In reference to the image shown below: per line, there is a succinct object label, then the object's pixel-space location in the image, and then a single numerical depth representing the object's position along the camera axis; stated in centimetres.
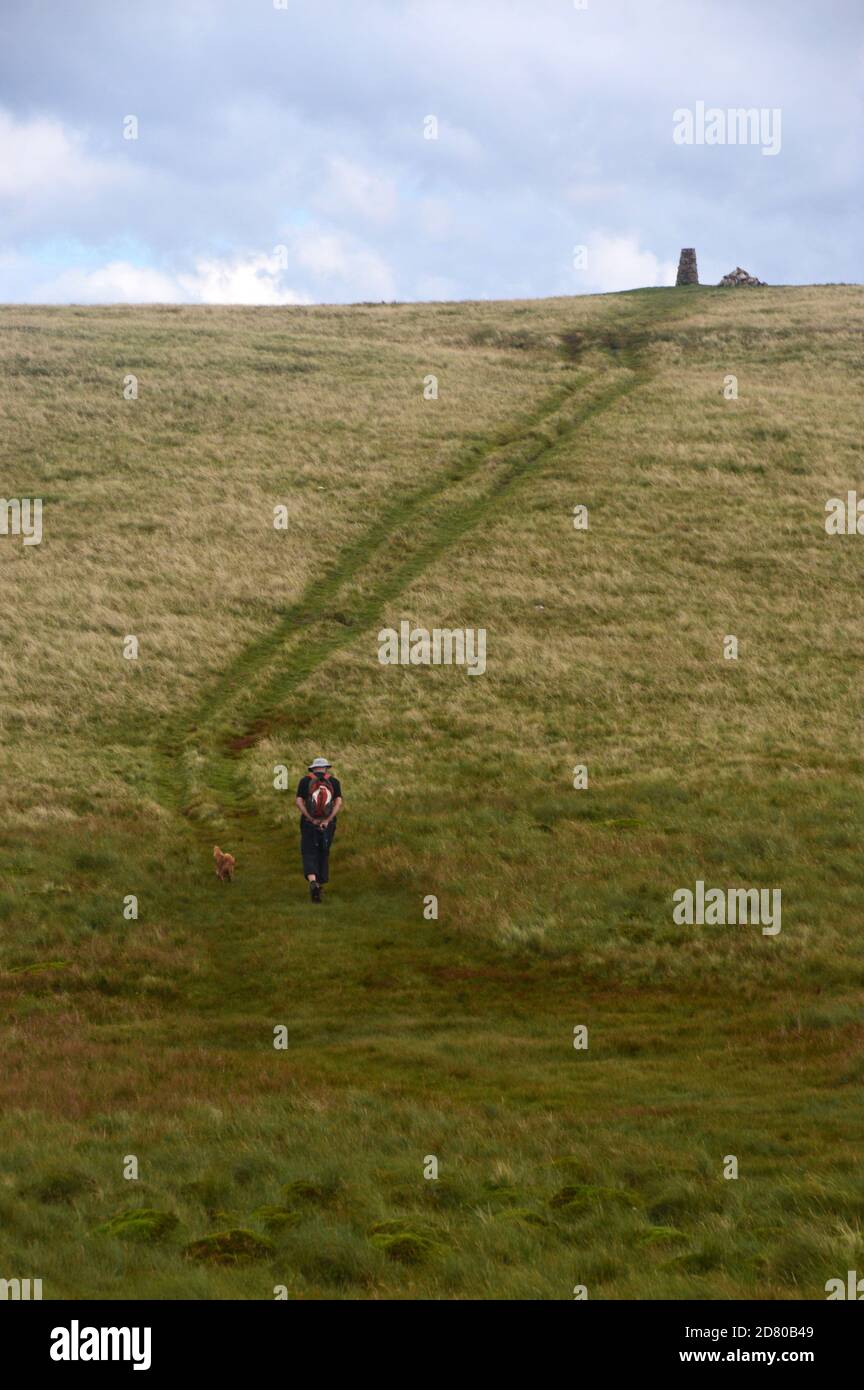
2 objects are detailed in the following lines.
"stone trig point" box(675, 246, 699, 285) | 10094
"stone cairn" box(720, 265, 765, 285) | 9881
